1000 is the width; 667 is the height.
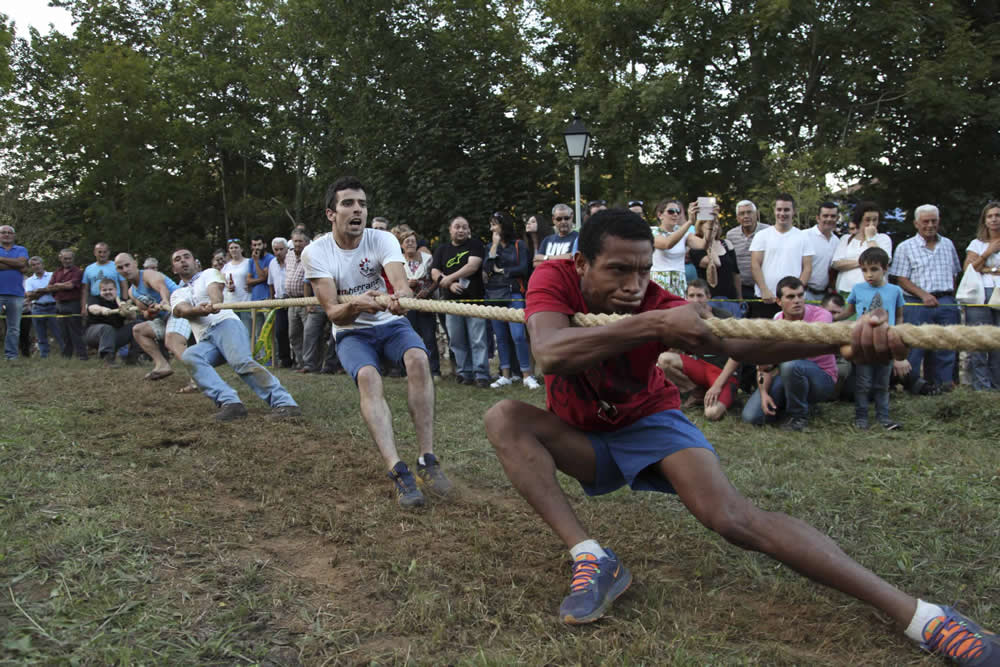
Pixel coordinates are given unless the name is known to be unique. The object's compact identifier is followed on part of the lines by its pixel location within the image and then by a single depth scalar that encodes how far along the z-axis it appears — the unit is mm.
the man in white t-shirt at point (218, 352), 6758
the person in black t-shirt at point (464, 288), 9014
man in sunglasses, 8227
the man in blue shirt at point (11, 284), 11664
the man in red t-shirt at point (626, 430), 2404
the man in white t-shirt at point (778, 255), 7453
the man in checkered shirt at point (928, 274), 7480
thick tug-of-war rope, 2152
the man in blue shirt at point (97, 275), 12539
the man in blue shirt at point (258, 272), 11734
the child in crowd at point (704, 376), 6473
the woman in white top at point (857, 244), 7406
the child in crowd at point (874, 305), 6184
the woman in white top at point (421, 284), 9781
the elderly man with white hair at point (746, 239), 8000
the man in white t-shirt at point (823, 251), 7621
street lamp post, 11461
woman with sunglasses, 7520
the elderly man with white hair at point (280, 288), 11266
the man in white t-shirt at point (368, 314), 4430
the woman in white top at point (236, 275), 11688
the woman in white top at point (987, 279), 7328
